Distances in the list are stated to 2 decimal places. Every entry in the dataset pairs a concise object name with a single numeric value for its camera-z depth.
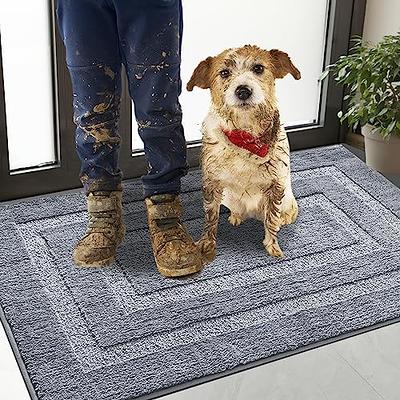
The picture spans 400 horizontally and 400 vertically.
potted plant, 2.41
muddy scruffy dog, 1.98
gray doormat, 1.77
